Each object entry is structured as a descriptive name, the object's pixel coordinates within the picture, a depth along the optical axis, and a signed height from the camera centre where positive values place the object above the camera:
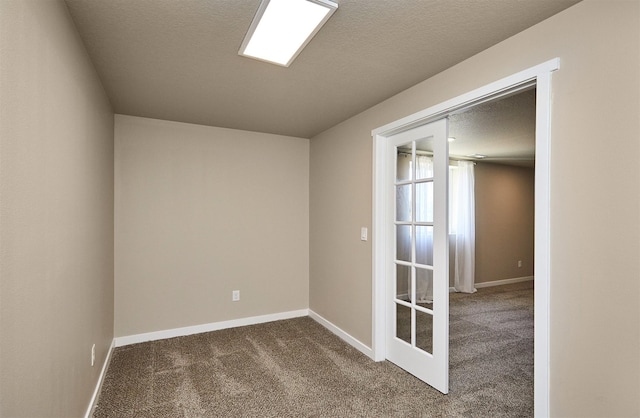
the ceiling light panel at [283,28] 1.62 +0.97
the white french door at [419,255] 2.50 -0.39
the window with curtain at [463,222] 5.99 -0.26
